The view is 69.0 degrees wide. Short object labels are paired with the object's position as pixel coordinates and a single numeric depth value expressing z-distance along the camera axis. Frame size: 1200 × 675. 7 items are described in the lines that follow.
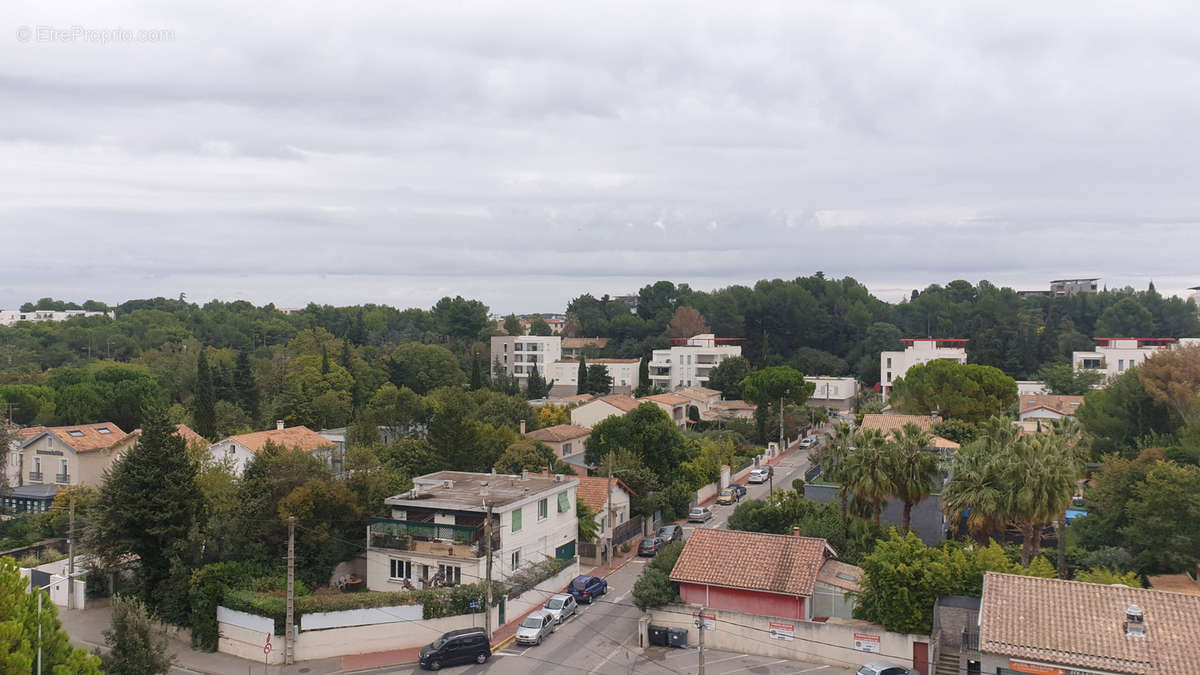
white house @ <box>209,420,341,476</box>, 50.88
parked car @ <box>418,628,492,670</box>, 28.03
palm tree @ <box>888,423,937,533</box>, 34.72
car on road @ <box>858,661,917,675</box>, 25.91
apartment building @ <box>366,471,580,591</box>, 32.97
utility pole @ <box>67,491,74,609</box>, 34.78
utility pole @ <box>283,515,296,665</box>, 28.64
